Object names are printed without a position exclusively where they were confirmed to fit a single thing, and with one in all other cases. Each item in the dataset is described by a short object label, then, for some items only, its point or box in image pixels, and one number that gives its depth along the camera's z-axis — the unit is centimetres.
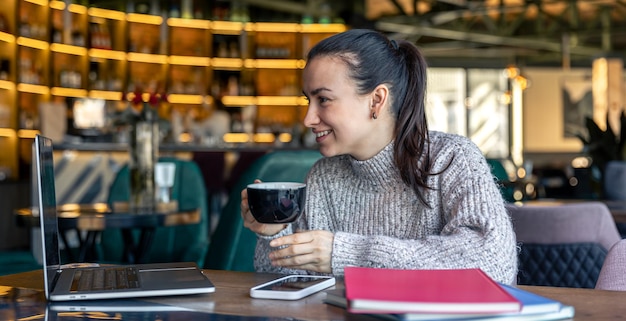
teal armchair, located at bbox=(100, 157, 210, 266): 417
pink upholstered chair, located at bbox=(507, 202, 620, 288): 251
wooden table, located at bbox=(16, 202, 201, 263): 329
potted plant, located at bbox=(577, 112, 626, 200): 491
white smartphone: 115
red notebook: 93
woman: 139
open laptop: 116
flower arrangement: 378
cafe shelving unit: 806
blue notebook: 95
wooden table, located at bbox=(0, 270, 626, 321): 105
